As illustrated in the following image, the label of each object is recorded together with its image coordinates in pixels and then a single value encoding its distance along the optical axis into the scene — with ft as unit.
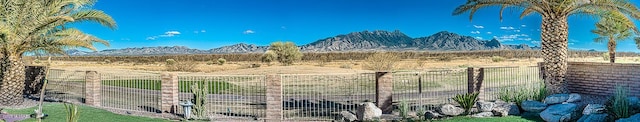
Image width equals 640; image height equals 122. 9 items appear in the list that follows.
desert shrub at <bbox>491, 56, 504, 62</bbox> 188.24
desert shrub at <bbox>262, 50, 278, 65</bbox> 160.86
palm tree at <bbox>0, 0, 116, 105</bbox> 41.65
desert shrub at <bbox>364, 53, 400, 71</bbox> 109.85
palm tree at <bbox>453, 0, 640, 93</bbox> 39.93
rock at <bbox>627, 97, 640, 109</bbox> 31.12
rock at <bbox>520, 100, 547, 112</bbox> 33.86
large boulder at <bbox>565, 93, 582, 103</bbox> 37.29
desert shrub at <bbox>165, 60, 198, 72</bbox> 138.69
